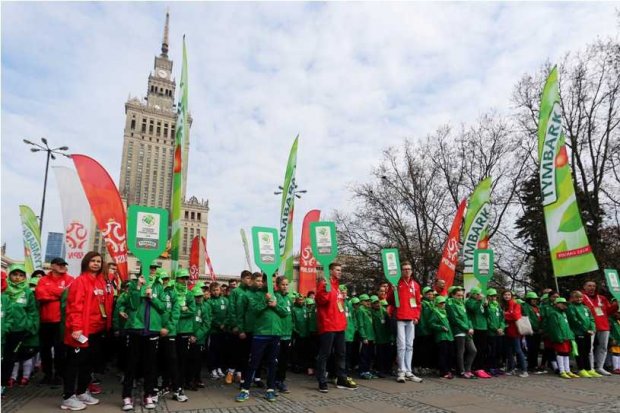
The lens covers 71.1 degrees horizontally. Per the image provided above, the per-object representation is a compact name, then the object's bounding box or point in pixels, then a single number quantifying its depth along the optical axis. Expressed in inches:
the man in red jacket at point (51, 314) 290.0
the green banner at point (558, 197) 384.2
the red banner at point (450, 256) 499.5
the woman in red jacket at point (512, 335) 389.5
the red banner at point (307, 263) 522.3
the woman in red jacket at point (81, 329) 225.3
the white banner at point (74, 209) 343.0
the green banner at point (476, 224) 505.0
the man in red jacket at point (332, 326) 290.2
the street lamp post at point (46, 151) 808.3
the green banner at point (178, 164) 332.5
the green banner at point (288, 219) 510.9
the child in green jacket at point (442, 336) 358.6
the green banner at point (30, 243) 446.6
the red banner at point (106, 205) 330.4
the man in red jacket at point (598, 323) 406.3
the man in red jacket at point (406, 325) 338.6
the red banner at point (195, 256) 711.7
